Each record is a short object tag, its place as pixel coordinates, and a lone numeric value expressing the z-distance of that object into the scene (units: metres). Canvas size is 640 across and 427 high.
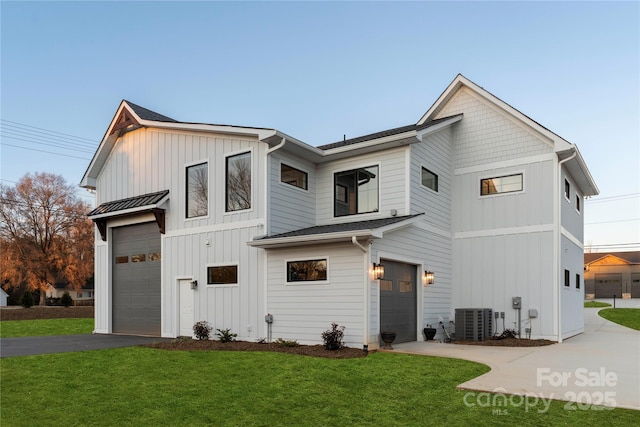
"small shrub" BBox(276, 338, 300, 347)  11.70
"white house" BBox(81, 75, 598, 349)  12.29
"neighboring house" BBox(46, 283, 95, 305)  55.42
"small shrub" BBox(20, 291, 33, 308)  32.19
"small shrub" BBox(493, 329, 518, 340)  13.91
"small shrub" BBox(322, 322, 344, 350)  10.89
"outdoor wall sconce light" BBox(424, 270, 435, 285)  13.86
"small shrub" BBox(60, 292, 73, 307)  33.50
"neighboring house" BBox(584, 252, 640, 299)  47.34
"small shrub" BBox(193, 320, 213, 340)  13.62
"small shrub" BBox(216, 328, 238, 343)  12.88
